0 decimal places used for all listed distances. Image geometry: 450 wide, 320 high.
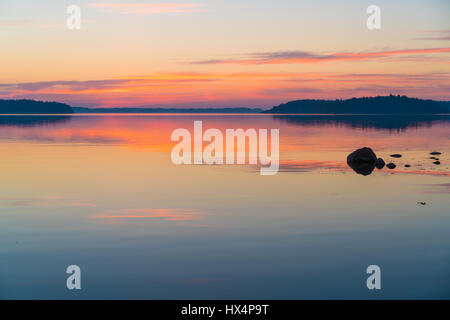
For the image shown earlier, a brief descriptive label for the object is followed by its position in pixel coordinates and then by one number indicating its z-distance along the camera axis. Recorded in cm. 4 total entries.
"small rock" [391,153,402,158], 3838
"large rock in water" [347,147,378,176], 3328
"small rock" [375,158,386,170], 3225
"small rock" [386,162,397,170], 3215
